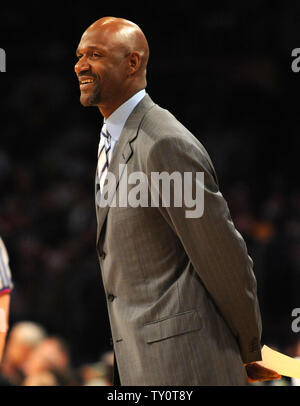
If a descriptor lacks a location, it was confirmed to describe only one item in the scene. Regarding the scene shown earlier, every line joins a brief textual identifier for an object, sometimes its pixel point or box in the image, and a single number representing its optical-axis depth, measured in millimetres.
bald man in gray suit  3660
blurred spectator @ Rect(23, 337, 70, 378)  8437
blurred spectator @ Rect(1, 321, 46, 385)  8702
